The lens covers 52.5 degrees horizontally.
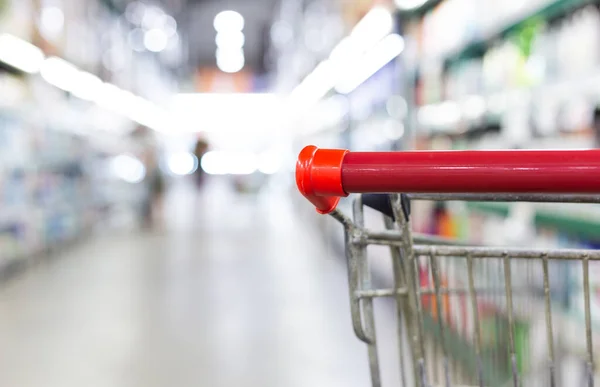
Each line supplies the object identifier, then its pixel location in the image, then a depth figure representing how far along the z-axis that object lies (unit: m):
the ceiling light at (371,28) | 4.70
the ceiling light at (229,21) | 20.11
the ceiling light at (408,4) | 4.20
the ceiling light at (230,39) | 21.59
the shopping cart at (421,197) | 0.79
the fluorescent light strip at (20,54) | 5.64
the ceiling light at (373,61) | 4.74
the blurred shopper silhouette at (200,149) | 11.92
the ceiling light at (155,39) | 14.29
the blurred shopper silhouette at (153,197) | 10.80
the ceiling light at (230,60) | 24.47
